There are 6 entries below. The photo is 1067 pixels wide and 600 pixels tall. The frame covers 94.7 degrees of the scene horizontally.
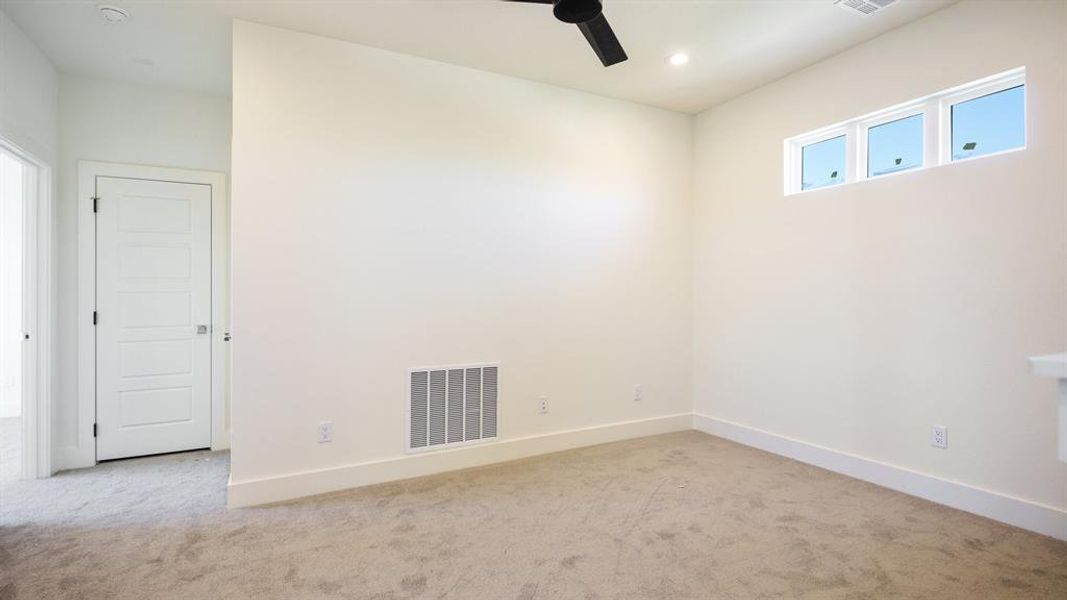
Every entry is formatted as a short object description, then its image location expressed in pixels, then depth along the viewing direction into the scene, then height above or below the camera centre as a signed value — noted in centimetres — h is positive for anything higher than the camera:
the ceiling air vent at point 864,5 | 259 +157
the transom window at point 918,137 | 261 +100
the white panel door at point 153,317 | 354 -19
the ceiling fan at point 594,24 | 205 +121
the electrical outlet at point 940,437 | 275 -77
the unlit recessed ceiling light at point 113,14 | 264 +152
